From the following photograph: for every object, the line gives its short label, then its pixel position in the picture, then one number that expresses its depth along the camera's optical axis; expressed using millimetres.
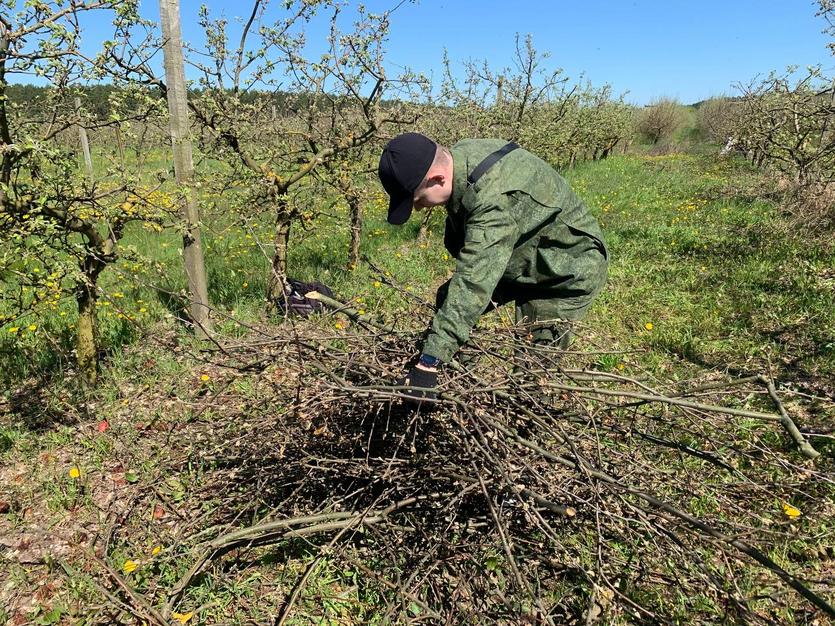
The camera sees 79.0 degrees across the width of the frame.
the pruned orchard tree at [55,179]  2432
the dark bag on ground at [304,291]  4472
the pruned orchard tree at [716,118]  20484
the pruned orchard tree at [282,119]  4195
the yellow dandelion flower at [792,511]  2085
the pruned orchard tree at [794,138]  7392
